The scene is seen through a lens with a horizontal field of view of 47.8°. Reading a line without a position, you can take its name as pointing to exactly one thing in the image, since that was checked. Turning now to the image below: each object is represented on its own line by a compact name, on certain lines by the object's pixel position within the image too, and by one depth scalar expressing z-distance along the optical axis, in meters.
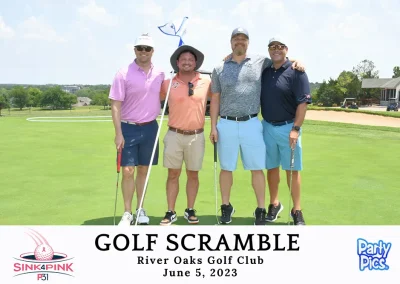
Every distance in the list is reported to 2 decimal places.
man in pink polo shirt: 4.14
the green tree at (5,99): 96.78
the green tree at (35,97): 109.26
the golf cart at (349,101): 58.94
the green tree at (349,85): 65.25
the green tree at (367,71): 80.38
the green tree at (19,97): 110.44
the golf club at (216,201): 4.44
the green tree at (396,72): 83.56
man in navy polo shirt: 4.12
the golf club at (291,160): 4.15
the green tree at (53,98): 101.44
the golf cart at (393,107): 43.94
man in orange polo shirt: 4.17
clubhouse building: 61.56
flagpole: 4.16
